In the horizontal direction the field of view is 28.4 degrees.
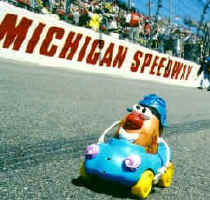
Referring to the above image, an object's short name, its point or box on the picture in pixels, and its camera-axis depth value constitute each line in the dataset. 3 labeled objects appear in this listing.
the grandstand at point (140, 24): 17.25
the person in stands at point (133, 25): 20.87
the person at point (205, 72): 23.55
